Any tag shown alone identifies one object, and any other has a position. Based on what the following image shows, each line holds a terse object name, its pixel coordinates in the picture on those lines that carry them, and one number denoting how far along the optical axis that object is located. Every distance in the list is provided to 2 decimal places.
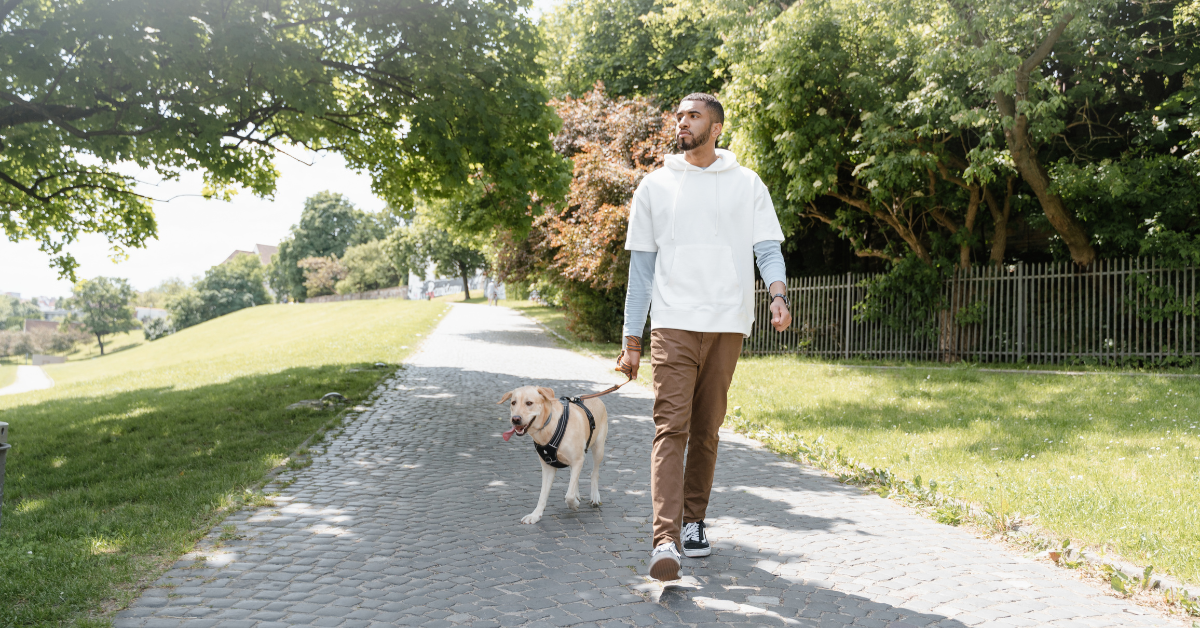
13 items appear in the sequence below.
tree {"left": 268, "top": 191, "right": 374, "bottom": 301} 81.19
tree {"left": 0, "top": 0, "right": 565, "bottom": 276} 7.82
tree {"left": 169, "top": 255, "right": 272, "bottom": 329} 82.81
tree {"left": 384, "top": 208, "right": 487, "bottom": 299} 50.25
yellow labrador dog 4.50
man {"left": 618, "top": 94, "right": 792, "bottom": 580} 3.54
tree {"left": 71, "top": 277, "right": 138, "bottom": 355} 88.94
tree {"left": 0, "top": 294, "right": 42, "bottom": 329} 145.30
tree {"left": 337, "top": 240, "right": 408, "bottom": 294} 72.44
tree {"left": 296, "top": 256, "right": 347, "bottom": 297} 75.06
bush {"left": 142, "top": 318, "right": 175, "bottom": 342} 84.47
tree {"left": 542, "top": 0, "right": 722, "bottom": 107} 22.33
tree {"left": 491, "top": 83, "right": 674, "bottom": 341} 18.30
